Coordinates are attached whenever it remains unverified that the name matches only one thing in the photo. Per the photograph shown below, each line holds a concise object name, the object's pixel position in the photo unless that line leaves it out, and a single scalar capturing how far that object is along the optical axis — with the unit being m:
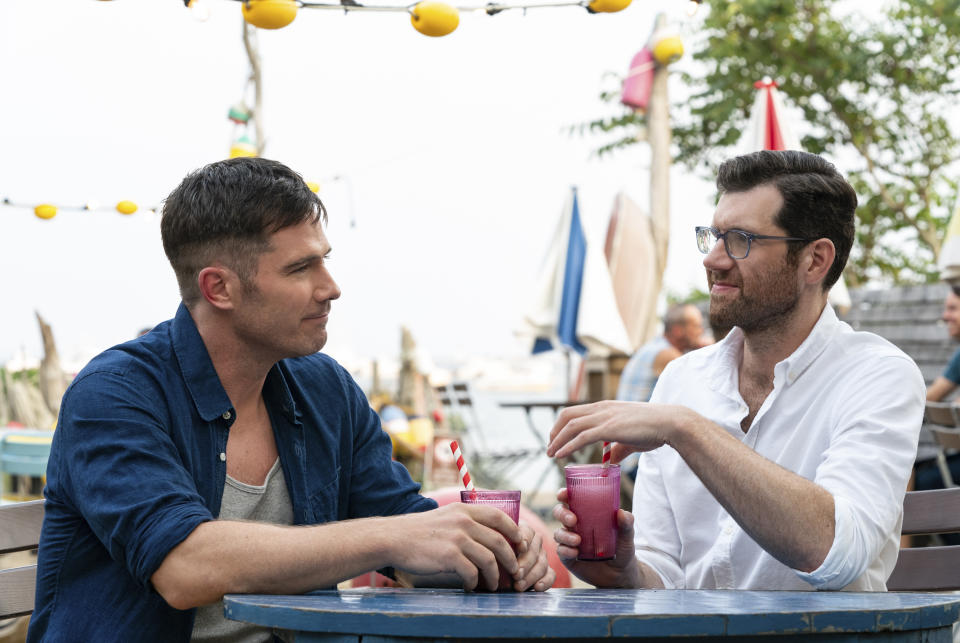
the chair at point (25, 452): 5.01
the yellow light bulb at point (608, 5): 3.48
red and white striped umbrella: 5.53
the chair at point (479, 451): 8.30
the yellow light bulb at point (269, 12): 3.42
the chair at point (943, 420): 4.66
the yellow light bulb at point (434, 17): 3.51
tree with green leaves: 13.21
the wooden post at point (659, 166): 8.17
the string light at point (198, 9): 3.42
